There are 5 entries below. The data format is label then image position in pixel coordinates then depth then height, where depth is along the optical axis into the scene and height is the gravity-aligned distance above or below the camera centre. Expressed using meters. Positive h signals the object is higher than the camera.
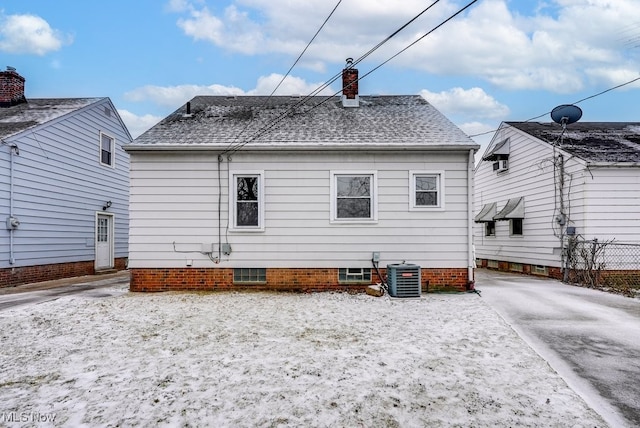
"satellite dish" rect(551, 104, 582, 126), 11.70 +3.57
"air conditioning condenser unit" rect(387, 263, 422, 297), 8.66 -1.31
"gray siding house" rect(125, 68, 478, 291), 9.36 +0.33
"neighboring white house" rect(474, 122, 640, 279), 10.52 +1.09
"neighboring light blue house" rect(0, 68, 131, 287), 10.77 +1.22
